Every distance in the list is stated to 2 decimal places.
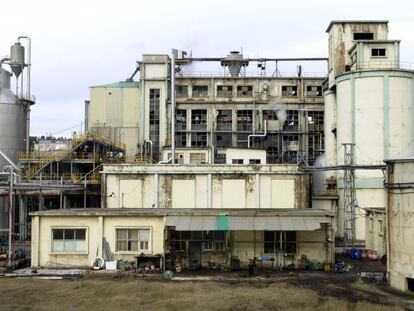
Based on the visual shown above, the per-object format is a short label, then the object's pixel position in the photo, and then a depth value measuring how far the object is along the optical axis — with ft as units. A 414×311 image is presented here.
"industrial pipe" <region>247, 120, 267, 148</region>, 200.64
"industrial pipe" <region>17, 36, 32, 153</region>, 178.02
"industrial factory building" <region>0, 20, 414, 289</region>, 107.14
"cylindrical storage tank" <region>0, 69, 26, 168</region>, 169.58
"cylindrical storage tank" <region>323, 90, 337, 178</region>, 174.78
